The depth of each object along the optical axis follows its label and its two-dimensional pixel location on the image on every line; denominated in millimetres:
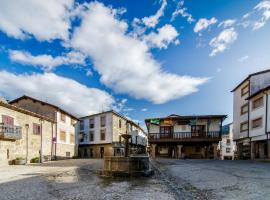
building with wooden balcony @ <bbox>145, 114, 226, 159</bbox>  31344
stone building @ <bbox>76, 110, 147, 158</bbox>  44803
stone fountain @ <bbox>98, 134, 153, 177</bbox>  12945
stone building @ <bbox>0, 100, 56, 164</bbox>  21969
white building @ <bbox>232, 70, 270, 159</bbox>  24891
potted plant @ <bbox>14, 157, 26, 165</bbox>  23306
